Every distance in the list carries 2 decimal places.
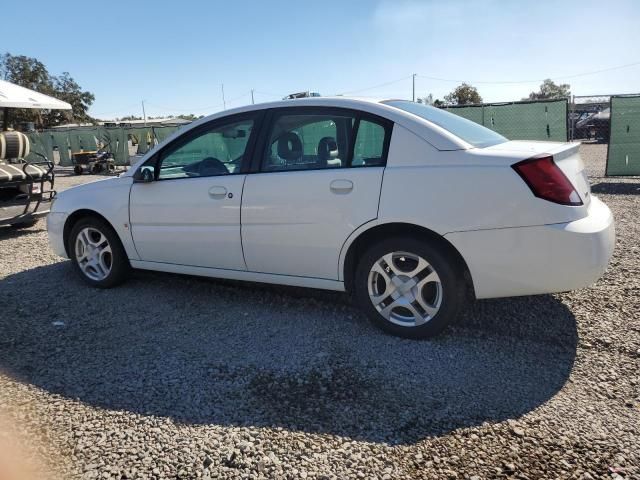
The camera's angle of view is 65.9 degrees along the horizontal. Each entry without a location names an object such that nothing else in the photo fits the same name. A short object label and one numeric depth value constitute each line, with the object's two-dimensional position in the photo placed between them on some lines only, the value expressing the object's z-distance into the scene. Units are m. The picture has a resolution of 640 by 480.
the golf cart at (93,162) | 20.88
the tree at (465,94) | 64.94
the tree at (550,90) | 72.00
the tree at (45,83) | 68.88
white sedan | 3.11
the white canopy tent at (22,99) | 8.22
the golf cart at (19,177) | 7.52
